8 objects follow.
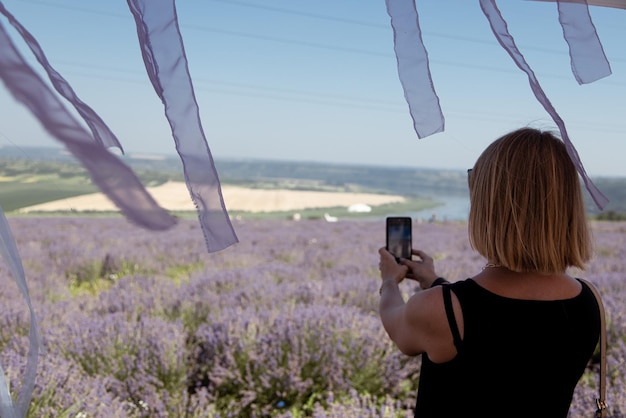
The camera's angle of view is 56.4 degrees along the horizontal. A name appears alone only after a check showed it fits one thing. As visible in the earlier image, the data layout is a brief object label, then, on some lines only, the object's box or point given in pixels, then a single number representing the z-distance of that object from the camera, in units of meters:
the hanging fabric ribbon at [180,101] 1.14
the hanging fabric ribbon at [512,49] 1.49
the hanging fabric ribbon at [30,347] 1.05
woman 1.05
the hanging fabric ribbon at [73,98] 1.07
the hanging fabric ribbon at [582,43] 1.58
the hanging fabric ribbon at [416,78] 1.51
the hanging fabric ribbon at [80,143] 1.01
